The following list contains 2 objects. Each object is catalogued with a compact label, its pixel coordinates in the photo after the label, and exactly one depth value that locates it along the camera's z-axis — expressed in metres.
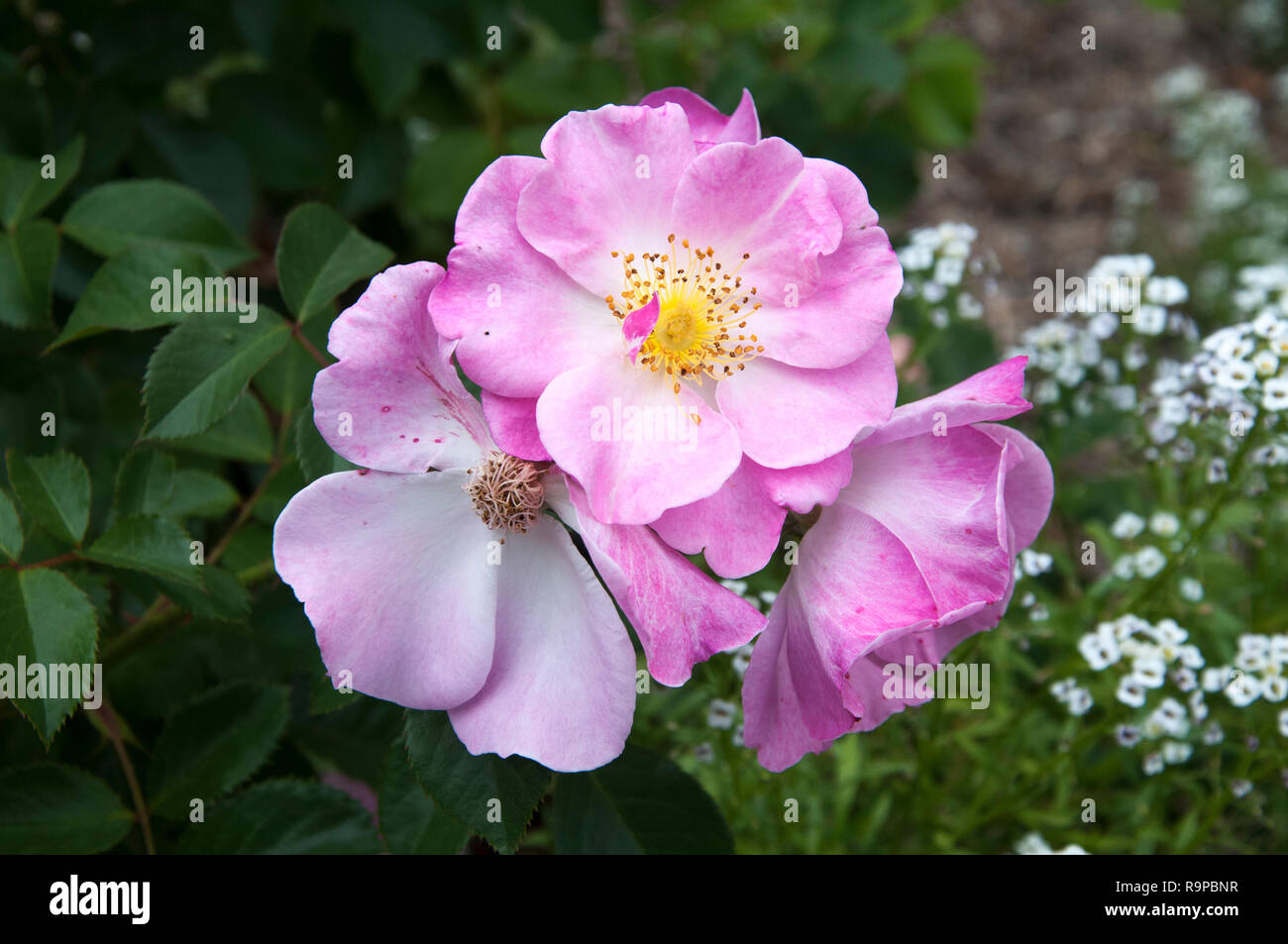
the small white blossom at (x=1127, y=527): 0.49
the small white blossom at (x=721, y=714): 0.44
